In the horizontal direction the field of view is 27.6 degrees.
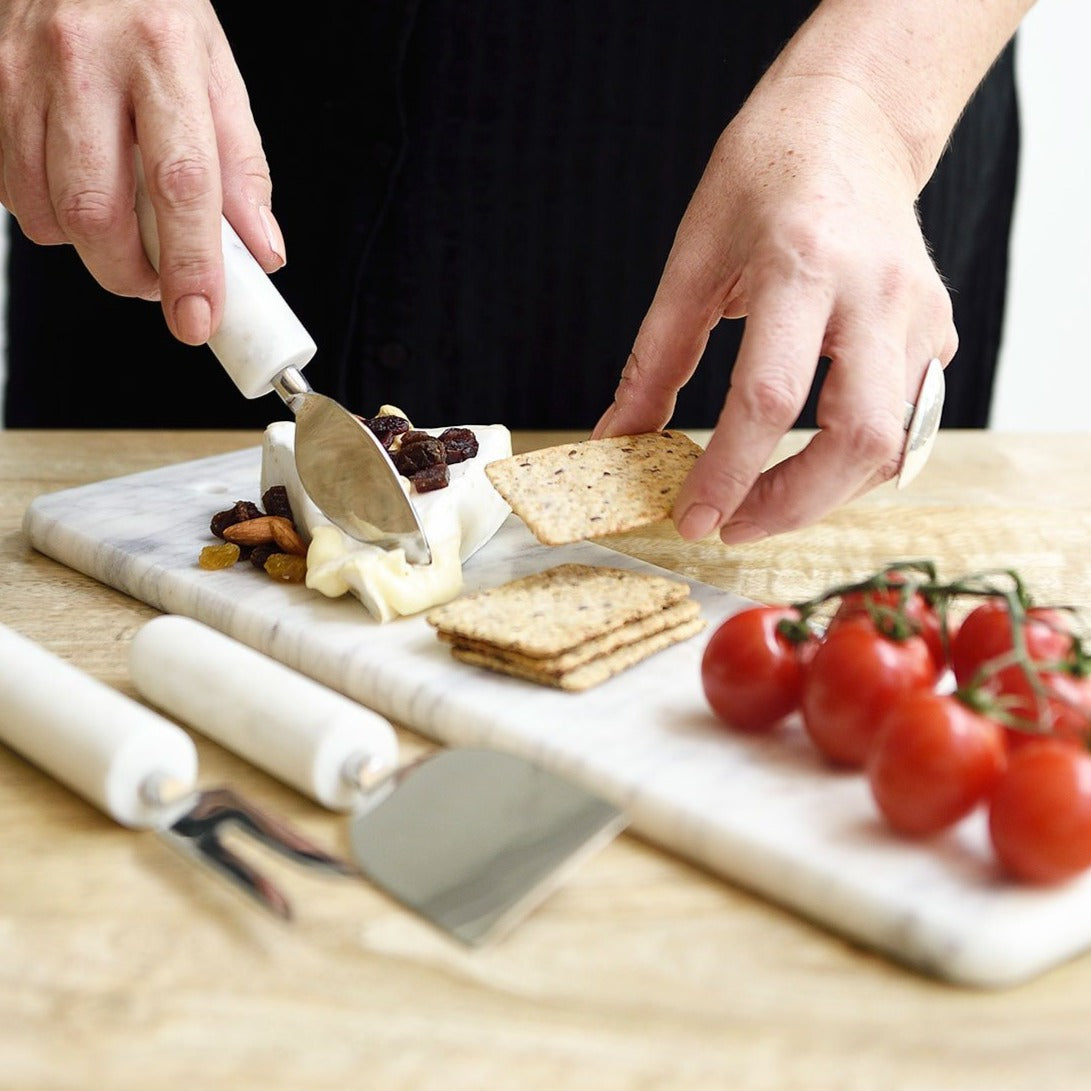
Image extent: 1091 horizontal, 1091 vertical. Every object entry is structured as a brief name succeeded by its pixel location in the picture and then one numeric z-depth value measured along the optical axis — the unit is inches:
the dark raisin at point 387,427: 23.5
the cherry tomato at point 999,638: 18.9
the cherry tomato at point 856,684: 18.6
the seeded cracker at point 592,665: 20.3
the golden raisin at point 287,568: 22.8
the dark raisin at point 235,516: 23.6
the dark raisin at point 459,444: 23.7
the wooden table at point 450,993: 16.5
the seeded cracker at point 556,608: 20.4
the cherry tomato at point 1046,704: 17.9
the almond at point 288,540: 23.0
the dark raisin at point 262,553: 23.1
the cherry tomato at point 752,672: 19.3
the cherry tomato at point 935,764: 17.6
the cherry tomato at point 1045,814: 17.2
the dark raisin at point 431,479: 22.9
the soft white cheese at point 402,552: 21.8
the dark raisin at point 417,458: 23.1
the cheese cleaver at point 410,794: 17.6
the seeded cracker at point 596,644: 20.2
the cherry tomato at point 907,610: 19.1
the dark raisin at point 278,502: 23.6
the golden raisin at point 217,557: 23.1
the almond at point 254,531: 23.1
